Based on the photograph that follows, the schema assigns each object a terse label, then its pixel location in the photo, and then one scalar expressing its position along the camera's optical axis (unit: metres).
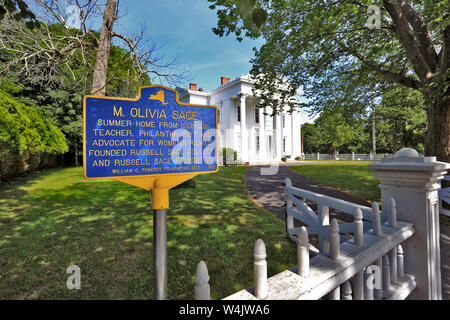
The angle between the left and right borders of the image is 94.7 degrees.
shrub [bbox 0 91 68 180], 5.43
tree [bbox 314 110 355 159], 9.50
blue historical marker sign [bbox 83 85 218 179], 1.70
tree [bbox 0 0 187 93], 5.37
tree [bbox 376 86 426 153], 10.71
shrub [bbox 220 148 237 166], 21.39
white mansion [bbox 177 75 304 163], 24.64
